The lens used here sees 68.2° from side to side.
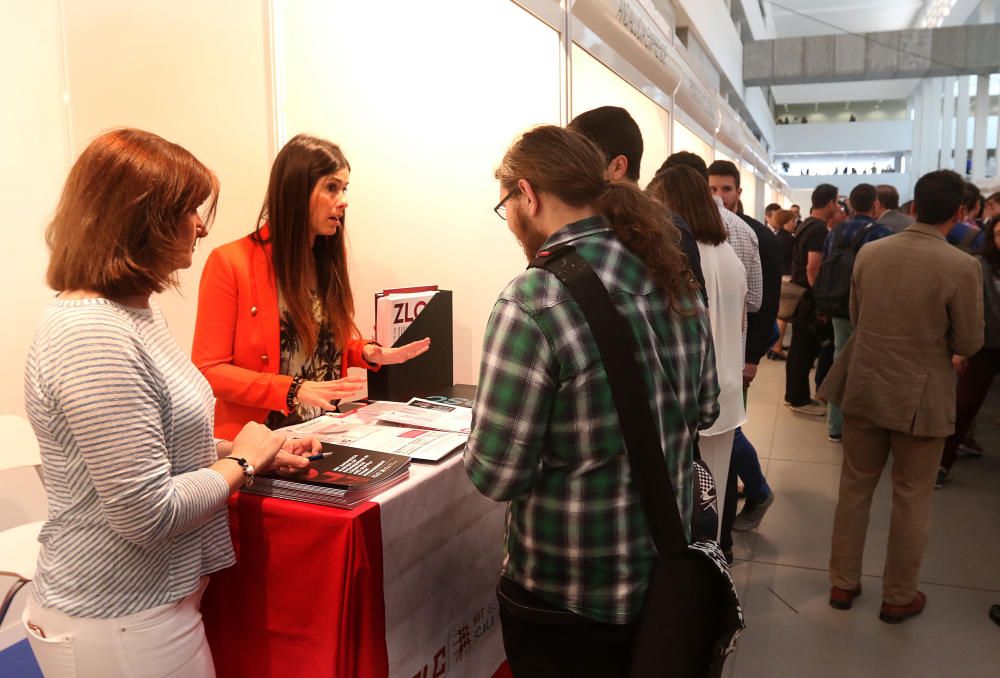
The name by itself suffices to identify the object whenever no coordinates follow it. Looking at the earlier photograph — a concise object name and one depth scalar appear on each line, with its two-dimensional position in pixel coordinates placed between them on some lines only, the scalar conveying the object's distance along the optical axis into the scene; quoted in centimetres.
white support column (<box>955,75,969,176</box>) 1400
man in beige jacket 253
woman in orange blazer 177
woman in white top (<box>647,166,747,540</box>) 238
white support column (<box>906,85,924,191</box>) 2186
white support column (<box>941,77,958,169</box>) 1667
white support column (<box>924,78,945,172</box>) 1923
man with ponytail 113
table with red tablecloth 126
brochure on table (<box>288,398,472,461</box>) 152
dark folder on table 234
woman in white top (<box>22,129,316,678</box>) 100
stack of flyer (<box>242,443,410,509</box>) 127
